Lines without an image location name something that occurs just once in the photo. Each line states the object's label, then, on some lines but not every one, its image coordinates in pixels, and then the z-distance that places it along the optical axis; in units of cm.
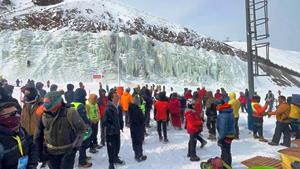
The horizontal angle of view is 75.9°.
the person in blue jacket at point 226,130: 444
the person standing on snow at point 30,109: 397
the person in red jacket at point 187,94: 873
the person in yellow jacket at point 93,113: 525
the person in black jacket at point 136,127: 508
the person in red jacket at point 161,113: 622
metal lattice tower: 839
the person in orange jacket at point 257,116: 634
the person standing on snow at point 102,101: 648
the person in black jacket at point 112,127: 459
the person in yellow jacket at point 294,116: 615
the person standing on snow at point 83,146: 454
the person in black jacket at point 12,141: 201
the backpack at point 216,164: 274
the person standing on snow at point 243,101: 1122
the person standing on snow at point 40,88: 744
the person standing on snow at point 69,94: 675
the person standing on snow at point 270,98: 1180
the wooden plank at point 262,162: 429
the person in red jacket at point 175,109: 737
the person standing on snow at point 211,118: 668
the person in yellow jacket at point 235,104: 658
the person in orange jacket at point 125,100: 746
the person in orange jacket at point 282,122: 598
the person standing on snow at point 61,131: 296
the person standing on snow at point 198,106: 575
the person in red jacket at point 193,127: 516
